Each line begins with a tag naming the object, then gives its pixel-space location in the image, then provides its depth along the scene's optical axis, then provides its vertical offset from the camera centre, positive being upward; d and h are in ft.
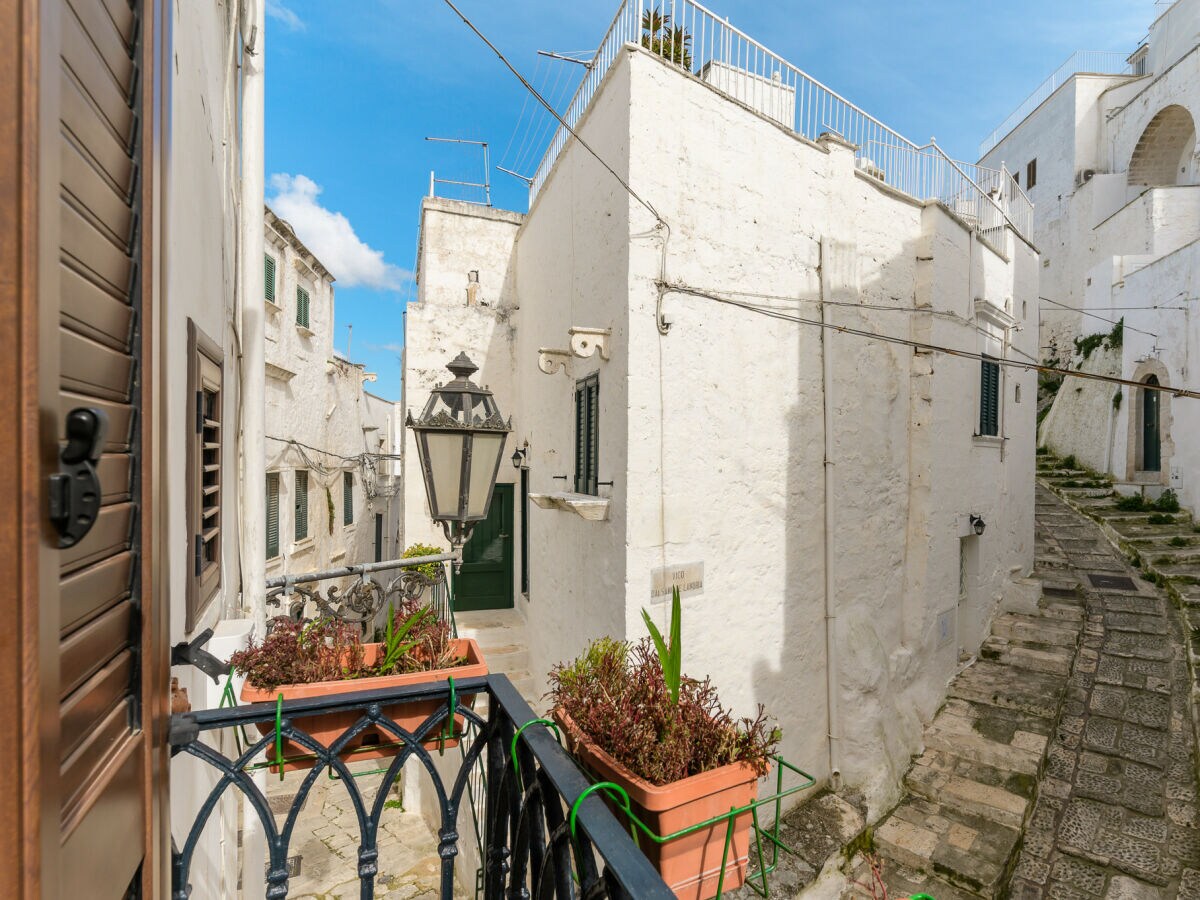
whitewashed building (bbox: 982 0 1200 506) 42.96 +22.86
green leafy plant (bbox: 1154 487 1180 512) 41.65 -3.54
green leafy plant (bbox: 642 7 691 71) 17.92 +13.57
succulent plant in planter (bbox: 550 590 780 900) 7.04 -3.99
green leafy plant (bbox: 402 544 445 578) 29.12 -5.33
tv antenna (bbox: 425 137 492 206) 35.35 +16.67
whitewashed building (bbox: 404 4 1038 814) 17.75 +1.94
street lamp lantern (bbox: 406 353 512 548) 11.28 -0.13
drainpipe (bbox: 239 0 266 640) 12.64 +2.53
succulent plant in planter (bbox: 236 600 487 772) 8.05 -3.54
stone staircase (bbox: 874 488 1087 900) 19.24 -12.85
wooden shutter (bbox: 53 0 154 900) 2.56 +0.20
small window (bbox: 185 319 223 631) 8.23 -0.40
